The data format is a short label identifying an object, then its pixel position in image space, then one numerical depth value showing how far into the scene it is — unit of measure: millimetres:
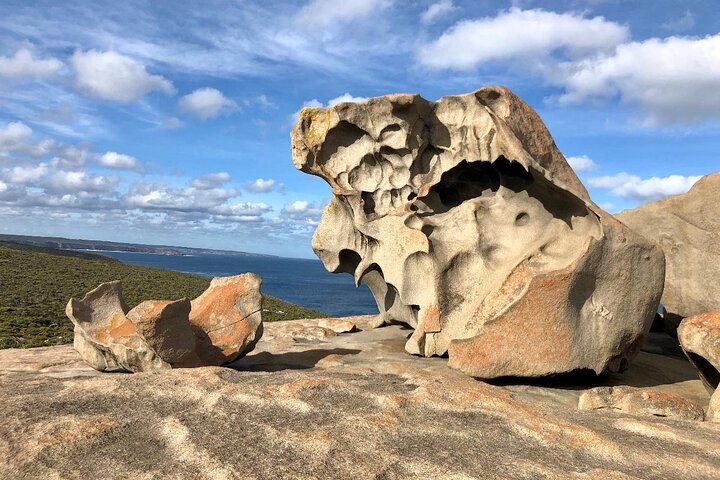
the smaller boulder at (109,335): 8508
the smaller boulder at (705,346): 7762
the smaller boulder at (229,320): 9391
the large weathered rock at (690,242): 11625
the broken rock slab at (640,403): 7156
